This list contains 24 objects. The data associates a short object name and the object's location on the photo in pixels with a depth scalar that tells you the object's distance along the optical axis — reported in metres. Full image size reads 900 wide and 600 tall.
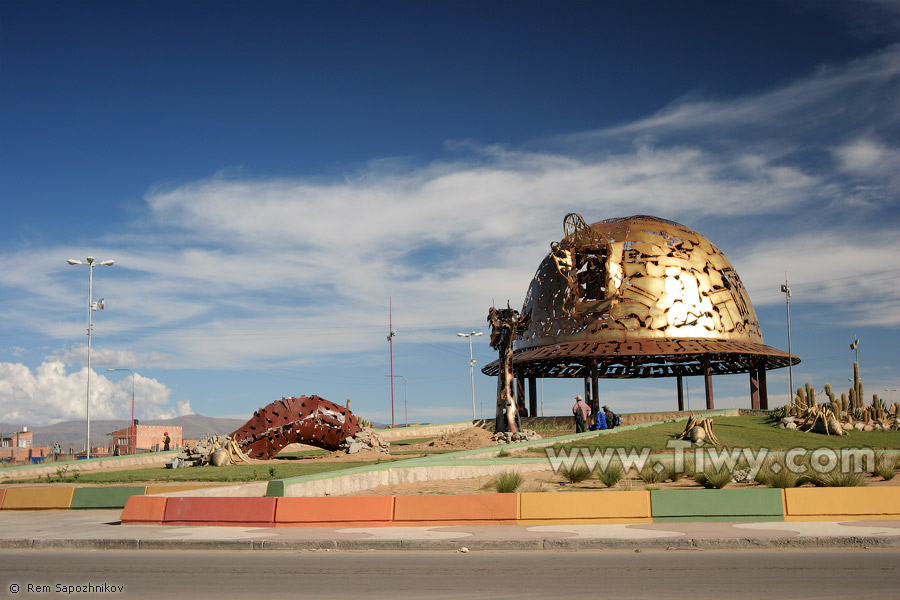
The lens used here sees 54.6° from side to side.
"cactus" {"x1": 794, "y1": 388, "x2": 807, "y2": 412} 34.27
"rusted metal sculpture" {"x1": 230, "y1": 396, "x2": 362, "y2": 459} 29.56
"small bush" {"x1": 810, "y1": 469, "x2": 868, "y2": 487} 17.32
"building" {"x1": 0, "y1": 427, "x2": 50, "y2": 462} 65.44
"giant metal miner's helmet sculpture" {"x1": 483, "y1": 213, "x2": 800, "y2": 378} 43.88
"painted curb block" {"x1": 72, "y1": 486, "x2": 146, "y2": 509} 19.09
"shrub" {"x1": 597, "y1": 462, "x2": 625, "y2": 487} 19.03
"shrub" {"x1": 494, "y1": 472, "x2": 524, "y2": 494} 17.89
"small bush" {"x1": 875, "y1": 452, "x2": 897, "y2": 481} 20.11
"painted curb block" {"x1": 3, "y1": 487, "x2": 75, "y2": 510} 19.33
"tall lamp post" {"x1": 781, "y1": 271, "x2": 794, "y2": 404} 54.91
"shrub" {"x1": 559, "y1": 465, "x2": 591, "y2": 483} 20.25
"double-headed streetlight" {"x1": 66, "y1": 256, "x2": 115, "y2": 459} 43.69
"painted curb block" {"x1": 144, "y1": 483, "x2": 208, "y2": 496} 19.28
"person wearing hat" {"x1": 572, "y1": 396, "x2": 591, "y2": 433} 34.38
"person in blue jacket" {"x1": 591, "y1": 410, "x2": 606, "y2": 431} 32.69
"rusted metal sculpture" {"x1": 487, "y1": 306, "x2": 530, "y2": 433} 32.56
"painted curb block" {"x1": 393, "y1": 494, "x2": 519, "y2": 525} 14.74
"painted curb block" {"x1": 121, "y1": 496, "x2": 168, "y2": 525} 15.61
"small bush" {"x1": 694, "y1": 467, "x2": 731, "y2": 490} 18.20
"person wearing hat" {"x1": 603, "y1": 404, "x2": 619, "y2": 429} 36.19
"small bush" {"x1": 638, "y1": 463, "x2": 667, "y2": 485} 20.14
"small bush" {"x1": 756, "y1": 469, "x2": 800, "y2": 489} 18.03
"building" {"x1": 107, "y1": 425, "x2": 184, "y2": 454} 69.80
